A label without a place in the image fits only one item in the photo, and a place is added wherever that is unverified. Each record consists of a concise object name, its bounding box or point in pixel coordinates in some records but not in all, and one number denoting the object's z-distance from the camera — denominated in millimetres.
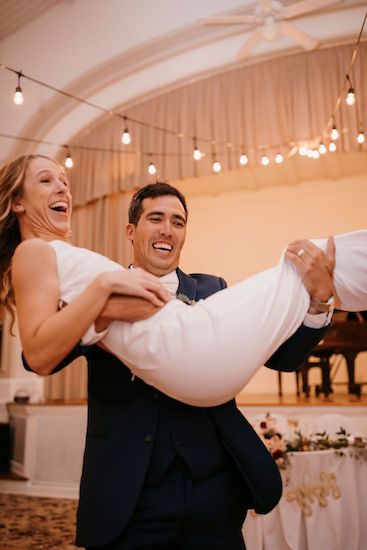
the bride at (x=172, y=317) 1148
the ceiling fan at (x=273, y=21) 5609
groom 1229
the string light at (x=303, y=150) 6543
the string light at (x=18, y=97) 5035
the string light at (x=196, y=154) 6320
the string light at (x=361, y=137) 6180
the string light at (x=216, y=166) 6996
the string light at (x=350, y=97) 5184
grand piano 6668
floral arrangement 3596
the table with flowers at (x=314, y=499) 3514
